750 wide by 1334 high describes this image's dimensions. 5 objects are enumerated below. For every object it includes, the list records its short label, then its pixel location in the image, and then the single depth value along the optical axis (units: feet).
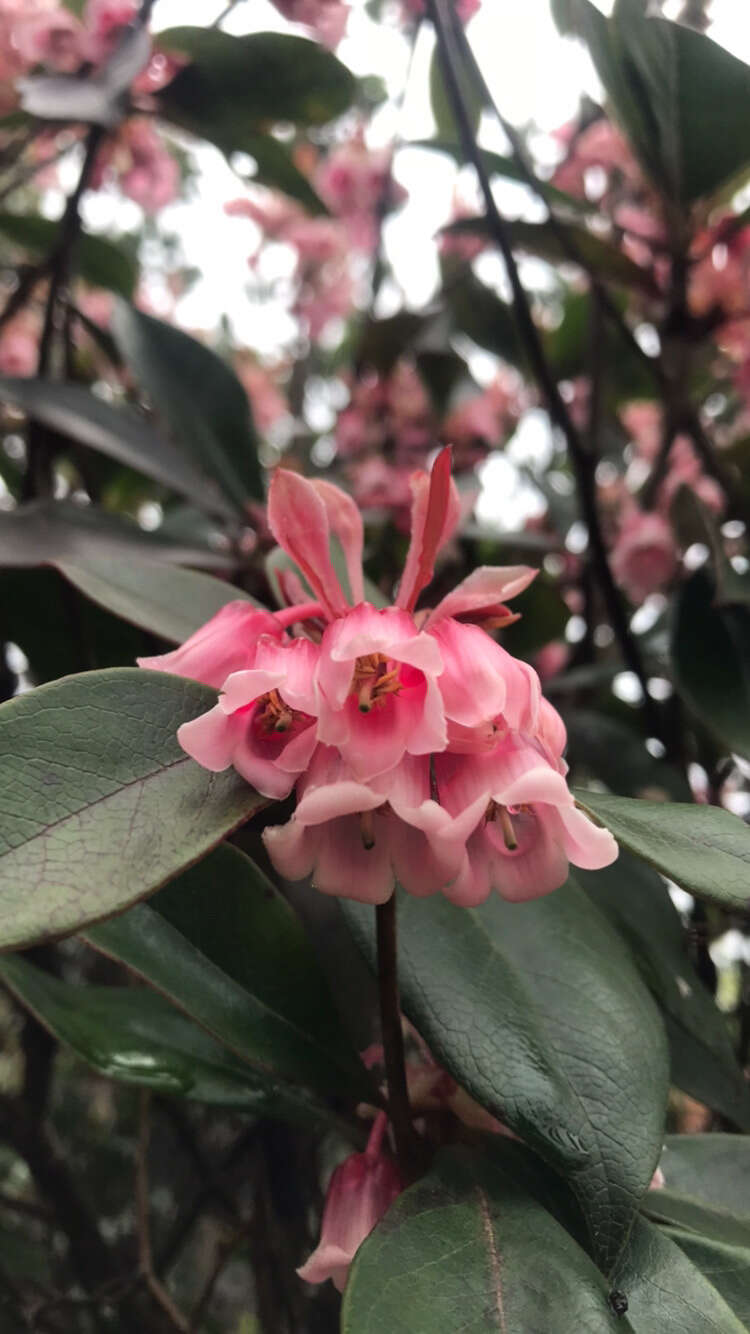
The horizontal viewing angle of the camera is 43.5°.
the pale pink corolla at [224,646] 0.27
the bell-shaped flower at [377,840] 0.23
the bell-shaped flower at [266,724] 0.23
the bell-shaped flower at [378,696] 0.23
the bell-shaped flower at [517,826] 0.23
